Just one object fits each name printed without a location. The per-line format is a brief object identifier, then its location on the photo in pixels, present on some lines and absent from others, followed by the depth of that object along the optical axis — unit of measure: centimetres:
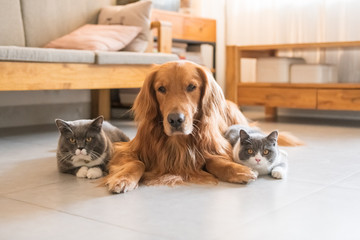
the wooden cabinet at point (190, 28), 470
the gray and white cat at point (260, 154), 199
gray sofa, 299
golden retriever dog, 190
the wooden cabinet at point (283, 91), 387
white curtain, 446
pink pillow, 360
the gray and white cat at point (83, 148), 201
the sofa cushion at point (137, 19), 394
